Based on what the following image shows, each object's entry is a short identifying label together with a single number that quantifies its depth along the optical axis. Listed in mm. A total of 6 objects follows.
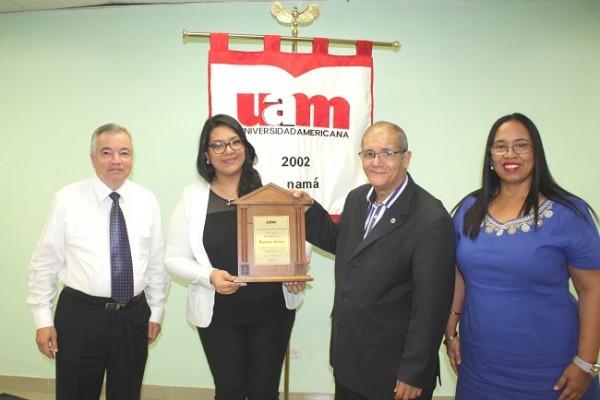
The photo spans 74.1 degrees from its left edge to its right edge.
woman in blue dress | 1498
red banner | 2596
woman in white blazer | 1873
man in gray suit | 1450
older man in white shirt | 1903
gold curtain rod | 2492
